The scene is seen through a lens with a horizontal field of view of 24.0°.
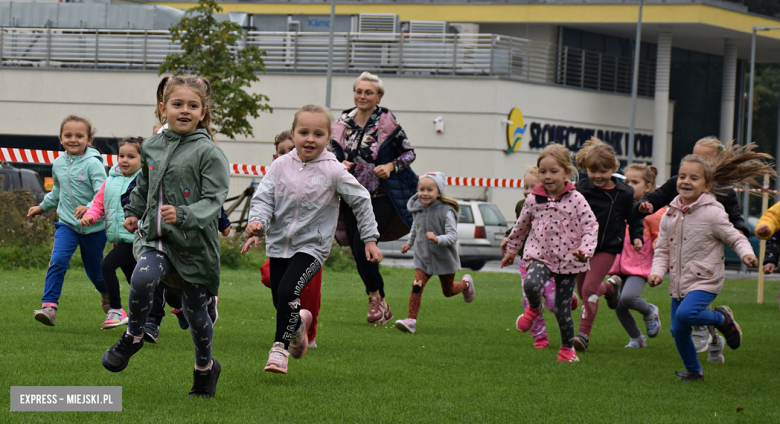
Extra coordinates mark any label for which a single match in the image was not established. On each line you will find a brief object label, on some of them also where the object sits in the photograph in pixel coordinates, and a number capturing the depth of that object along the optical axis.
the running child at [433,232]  18.13
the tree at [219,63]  48.47
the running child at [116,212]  14.26
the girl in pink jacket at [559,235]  14.56
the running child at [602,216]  16.06
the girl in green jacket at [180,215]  9.70
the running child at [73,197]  15.52
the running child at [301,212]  11.58
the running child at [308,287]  12.83
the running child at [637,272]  16.90
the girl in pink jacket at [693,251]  13.09
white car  43.17
